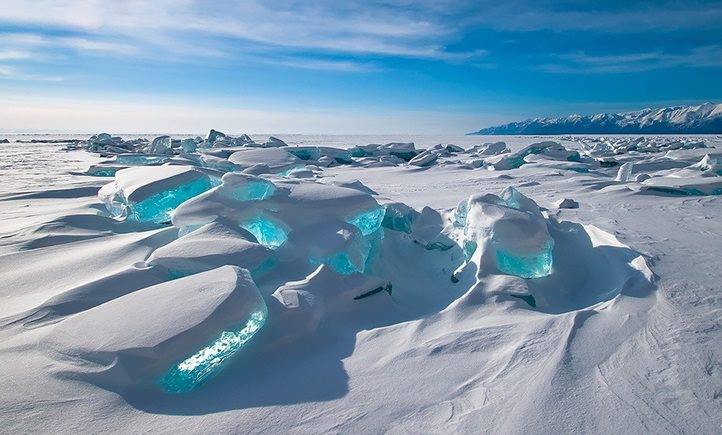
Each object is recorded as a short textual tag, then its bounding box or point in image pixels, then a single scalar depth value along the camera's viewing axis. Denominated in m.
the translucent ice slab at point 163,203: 3.91
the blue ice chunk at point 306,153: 12.73
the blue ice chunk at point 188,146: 14.94
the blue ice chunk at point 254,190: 3.44
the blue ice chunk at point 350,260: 2.64
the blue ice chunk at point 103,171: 8.16
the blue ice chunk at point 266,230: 3.04
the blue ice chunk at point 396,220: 3.65
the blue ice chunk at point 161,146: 14.18
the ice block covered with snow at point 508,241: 2.65
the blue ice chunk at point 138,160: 10.12
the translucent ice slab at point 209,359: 1.55
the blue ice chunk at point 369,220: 3.24
